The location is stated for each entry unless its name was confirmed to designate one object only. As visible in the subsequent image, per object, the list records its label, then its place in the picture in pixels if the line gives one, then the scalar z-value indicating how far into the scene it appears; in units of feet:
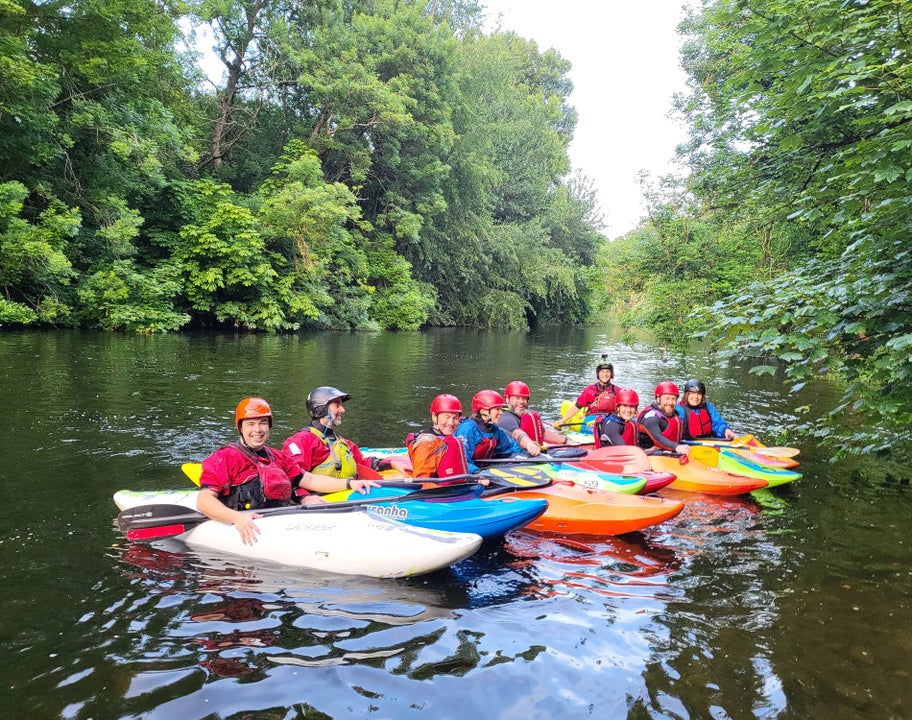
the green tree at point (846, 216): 13.80
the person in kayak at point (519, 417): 25.58
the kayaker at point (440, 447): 18.37
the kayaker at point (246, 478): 15.58
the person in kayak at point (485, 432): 21.31
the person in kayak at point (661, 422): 26.45
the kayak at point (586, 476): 21.42
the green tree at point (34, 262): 51.90
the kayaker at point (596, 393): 30.83
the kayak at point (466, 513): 16.22
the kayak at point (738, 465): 23.68
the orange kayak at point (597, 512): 18.39
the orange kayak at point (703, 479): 23.59
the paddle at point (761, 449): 26.55
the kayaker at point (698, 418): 29.04
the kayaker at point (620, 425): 25.98
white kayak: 15.02
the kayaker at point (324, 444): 18.93
